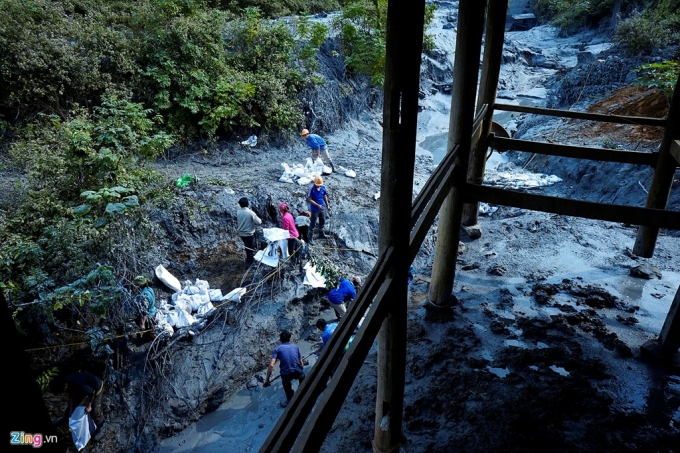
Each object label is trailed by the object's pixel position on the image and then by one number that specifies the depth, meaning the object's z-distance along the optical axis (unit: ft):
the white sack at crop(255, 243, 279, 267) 21.65
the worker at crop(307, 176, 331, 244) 24.20
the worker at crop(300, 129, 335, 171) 29.73
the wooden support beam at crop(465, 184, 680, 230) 12.09
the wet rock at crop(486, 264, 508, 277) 19.55
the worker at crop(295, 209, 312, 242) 23.39
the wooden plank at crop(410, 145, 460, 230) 9.98
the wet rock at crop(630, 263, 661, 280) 18.69
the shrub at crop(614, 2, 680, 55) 44.73
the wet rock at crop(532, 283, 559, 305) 17.27
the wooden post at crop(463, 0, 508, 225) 16.92
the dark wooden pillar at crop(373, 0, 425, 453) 6.95
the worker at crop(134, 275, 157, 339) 17.63
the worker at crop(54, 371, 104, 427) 14.67
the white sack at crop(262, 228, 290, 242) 21.71
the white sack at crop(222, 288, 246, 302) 20.07
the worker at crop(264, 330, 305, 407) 16.51
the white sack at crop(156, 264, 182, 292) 19.94
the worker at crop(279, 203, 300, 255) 22.07
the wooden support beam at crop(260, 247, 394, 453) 5.50
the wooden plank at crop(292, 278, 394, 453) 6.02
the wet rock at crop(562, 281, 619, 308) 16.97
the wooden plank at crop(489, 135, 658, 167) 17.57
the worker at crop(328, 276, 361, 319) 19.20
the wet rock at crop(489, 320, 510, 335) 15.66
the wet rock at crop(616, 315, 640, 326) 15.61
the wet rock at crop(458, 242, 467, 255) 22.70
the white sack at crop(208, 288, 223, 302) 20.25
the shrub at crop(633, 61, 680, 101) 24.84
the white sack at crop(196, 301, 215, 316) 19.41
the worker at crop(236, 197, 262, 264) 21.54
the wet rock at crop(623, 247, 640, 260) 20.50
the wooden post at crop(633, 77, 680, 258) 16.35
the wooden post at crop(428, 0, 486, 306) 12.21
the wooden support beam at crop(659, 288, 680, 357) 12.87
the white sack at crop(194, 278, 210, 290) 20.27
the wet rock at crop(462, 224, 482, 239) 23.99
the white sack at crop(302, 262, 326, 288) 21.71
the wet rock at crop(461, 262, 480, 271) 20.52
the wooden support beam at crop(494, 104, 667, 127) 17.63
